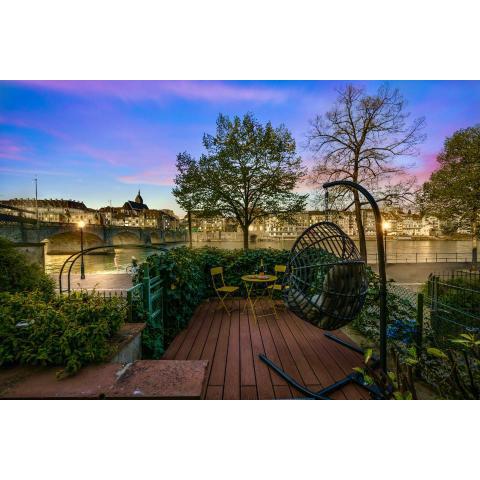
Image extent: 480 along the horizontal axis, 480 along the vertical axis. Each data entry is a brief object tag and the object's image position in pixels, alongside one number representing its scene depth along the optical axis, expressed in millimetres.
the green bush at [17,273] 2623
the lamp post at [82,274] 11195
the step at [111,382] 1617
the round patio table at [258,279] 4424
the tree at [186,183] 14773
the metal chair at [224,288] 4614
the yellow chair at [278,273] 4738
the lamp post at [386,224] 12562
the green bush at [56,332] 1875
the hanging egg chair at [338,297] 2365
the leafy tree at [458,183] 12008
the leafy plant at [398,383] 1518
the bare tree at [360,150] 11242
